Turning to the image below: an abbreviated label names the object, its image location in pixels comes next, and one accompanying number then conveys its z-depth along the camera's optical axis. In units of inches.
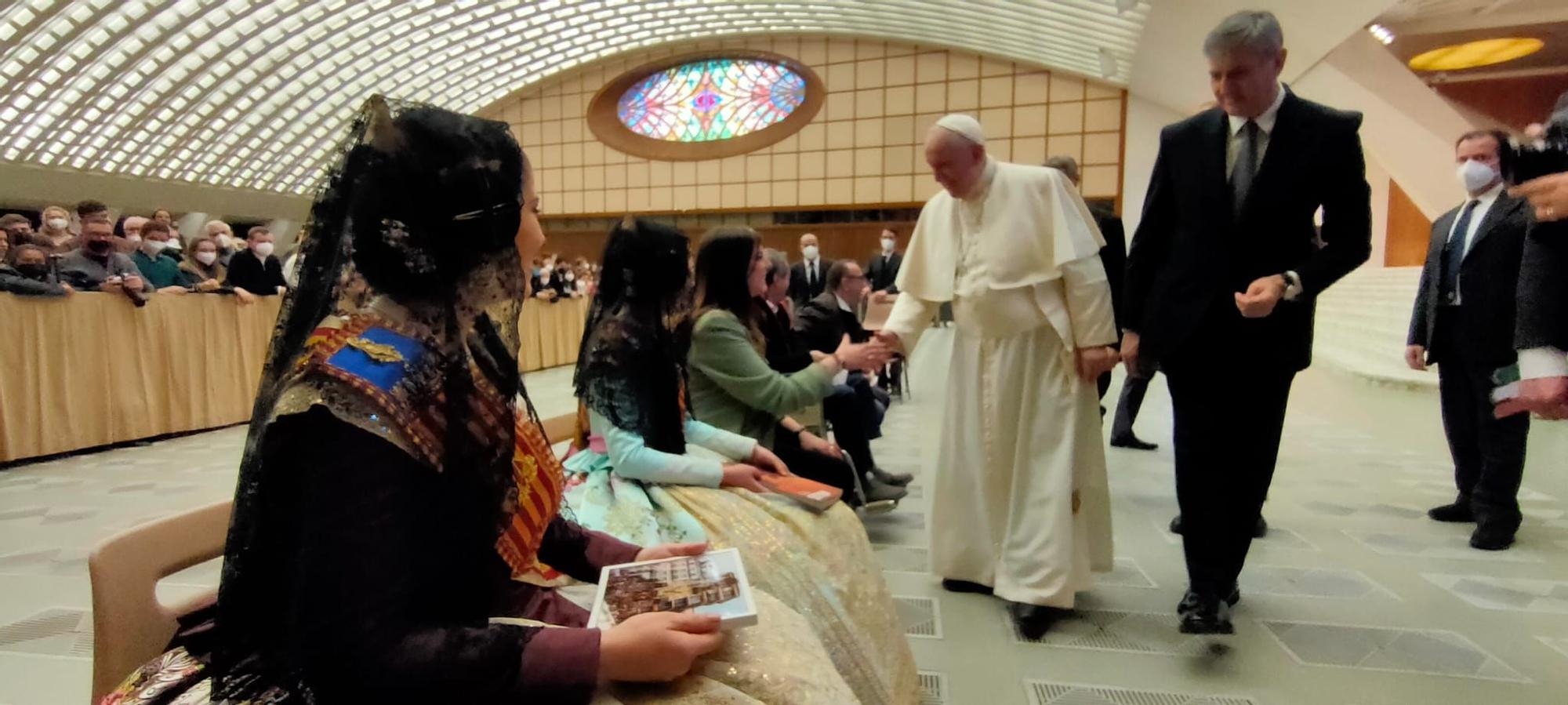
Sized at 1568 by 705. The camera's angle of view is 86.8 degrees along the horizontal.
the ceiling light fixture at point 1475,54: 476.1
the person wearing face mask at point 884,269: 377.7
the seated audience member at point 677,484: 60.0
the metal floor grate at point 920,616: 93.6
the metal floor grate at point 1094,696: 77.6
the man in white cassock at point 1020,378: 93.5
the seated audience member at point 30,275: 184.7
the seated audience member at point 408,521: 32.4
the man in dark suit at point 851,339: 142.3
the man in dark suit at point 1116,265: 135.3
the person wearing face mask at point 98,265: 205.0
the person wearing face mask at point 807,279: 323.9
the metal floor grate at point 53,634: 91.0
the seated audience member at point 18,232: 207.8
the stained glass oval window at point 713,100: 713.6
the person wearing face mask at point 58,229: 235.9
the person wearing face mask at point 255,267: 244.7
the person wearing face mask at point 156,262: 236.7
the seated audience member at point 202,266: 248.1
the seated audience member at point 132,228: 268.8
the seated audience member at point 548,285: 404.2
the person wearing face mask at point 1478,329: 121.5
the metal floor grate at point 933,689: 78.5
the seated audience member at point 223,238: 278.2
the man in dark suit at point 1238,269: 81.4
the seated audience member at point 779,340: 121.0
